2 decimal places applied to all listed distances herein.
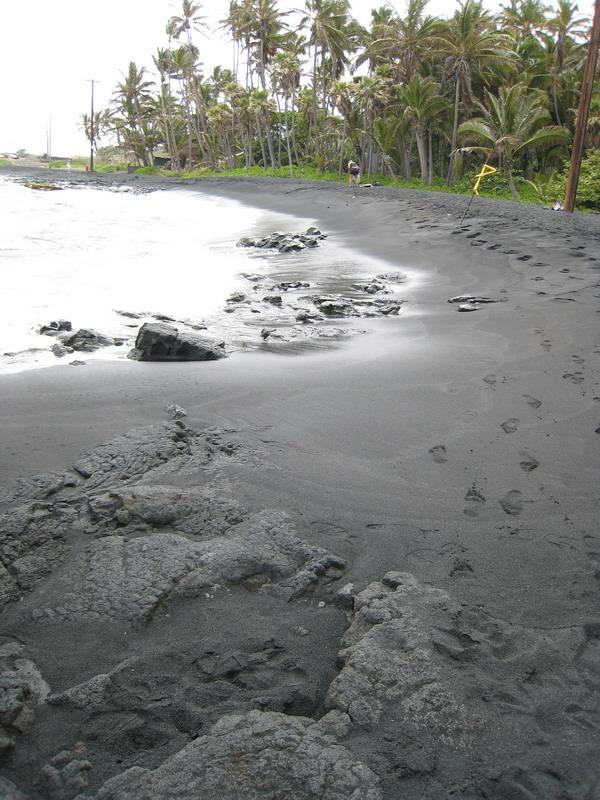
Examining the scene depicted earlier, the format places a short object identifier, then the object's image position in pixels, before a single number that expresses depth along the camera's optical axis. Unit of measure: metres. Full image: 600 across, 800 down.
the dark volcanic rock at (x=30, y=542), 2.36
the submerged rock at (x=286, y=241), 12.48
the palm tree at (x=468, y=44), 26.61
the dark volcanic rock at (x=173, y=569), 2.26
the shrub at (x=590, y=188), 20.47
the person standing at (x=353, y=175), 26.19
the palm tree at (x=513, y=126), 23.06
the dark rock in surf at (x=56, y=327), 6.13
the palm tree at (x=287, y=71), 38.91
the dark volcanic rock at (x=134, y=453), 3.06
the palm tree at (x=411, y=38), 29.45
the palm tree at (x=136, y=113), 56.44
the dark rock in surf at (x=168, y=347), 4.86
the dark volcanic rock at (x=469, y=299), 7.13
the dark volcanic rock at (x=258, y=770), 1.57
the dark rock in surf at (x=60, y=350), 5.20
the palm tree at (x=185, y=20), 50.16
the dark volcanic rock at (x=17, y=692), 1.77
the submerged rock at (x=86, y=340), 5.40
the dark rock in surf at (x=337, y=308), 6.94
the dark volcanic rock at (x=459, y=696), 1.65
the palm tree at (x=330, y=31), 35.53
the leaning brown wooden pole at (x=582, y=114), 14.23
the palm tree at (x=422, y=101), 27.25
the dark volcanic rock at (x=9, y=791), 1.60
